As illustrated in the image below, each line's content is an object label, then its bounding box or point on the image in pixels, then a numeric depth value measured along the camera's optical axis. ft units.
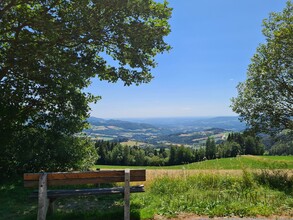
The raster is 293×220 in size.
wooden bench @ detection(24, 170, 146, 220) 14.75
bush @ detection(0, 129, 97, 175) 32.14
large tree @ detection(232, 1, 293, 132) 40.15
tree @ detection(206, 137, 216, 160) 183.44
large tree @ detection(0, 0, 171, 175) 25.69
